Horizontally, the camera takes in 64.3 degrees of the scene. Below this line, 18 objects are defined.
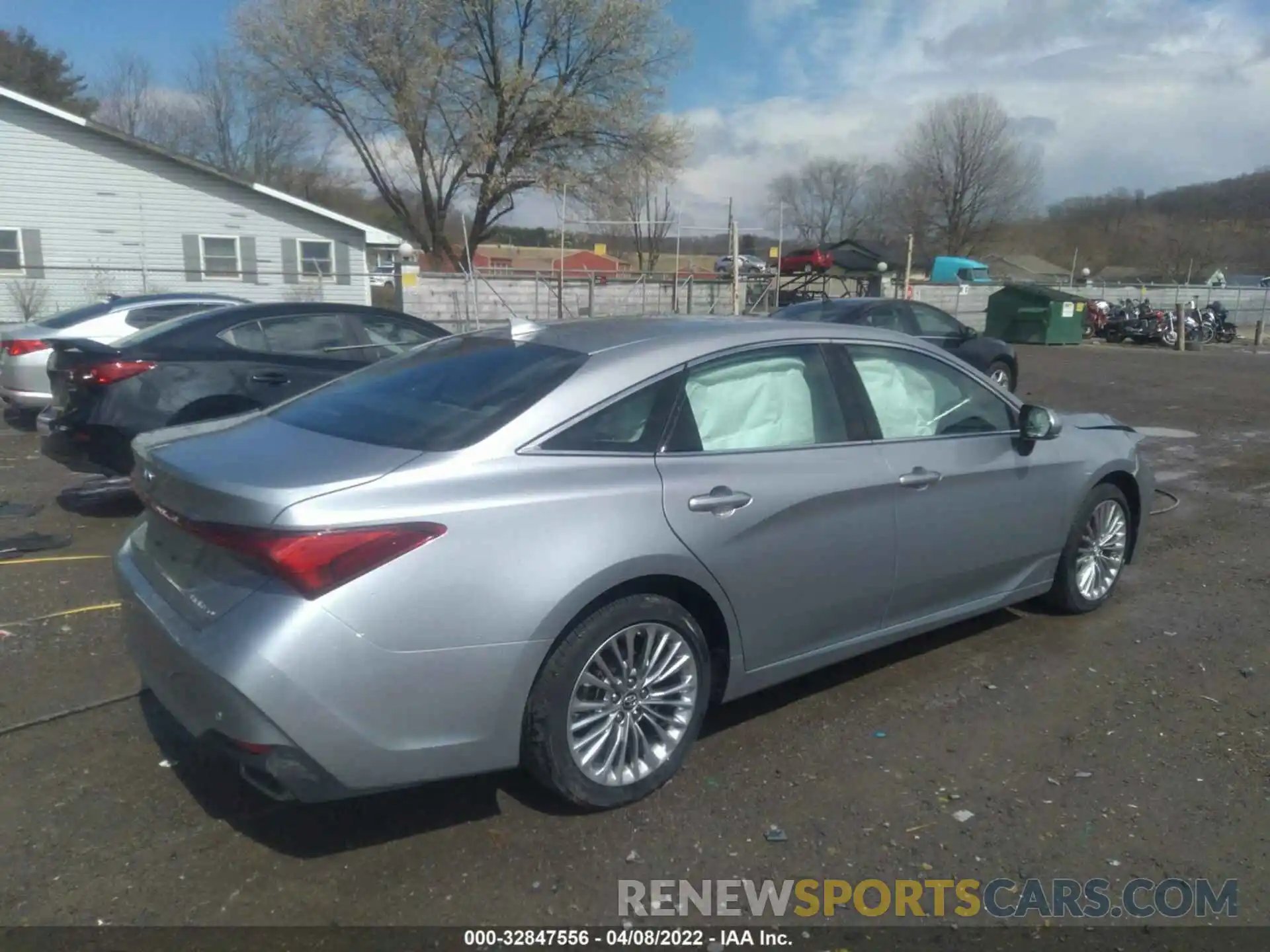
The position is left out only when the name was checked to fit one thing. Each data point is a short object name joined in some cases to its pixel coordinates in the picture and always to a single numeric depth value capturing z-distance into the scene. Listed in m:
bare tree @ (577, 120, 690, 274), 35.69
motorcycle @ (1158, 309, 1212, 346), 28.28
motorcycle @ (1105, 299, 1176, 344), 28.67
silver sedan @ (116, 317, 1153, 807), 2.76
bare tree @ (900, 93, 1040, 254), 70.12
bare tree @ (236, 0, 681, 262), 33.62
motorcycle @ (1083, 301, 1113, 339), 29.86
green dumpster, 27.20
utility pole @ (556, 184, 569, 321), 21.92
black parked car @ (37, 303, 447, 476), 6.30
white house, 23.69
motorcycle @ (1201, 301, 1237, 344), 30.00
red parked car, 28.05
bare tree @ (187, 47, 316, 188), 50.50
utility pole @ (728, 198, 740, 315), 20.02
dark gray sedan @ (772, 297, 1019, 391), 13.39
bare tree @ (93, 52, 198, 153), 51.53
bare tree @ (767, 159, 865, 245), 66.75
